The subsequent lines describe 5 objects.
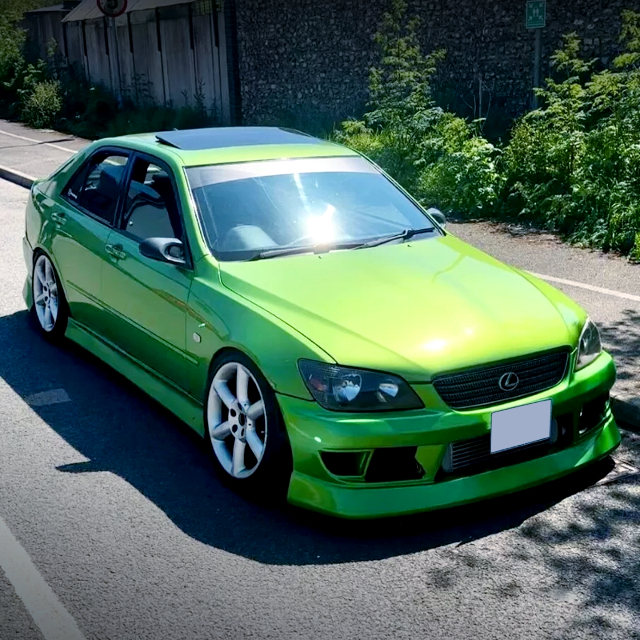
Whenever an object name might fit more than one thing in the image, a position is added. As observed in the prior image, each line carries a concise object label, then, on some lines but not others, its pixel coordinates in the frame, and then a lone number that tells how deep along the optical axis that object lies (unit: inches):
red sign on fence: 800.9
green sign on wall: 522.6
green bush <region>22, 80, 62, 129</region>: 1000.9
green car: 170.1
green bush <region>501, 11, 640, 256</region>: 401.7
